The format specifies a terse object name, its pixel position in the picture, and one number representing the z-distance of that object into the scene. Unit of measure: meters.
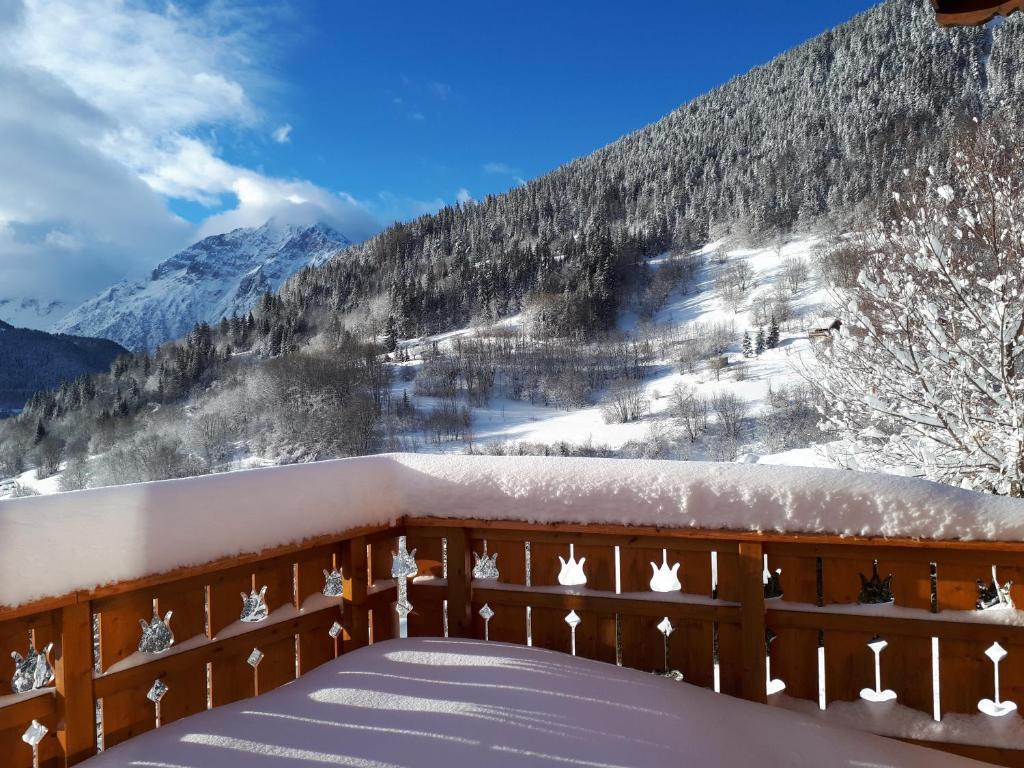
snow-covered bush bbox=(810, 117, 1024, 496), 4.14
